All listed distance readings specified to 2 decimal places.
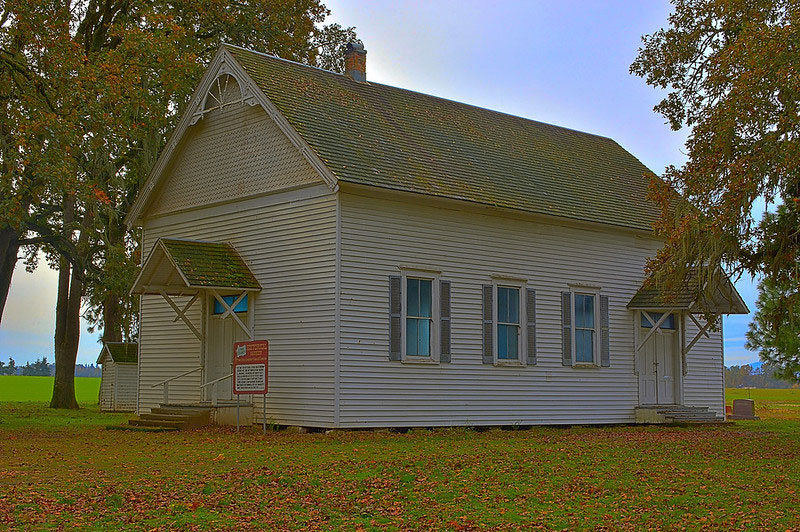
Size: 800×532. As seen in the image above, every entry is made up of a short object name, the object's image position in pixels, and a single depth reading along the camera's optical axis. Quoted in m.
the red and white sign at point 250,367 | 20.56
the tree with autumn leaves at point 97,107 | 21.08
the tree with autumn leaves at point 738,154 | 17.56
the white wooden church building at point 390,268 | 21.56
